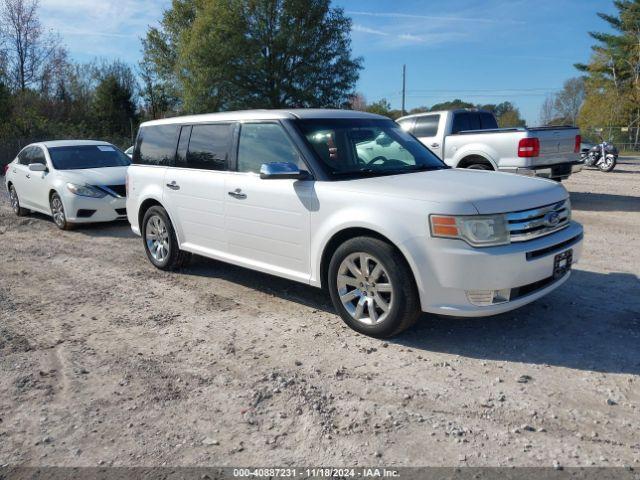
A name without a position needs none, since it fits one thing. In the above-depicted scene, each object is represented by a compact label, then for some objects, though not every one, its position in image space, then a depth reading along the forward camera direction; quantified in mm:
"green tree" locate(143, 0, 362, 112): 30656
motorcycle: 19844
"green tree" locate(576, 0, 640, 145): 47312
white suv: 3980
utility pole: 55234
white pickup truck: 10164
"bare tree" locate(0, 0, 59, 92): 37781
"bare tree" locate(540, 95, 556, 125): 74438
